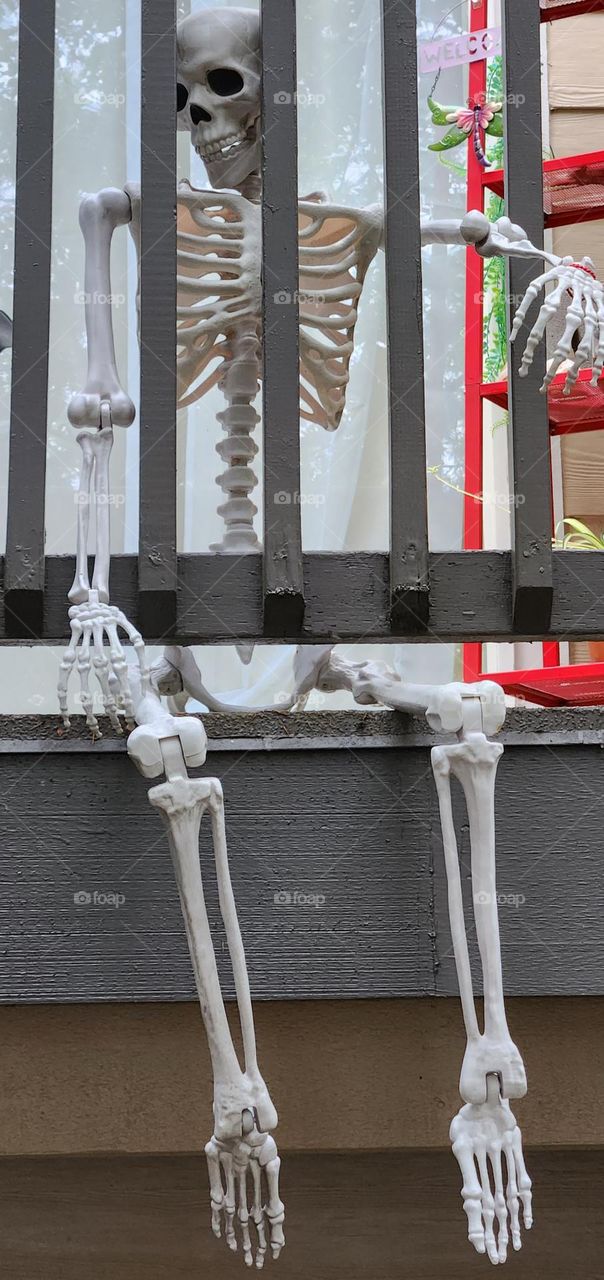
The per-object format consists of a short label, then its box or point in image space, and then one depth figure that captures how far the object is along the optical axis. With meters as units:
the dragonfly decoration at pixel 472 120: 2.60
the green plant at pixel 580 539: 2.45
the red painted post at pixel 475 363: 2.57
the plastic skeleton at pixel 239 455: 1.34
